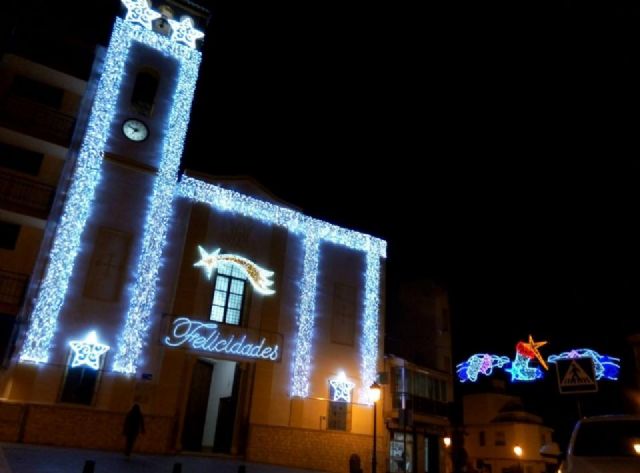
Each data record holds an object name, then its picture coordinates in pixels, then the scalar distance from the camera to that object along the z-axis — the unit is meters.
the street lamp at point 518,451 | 40.41
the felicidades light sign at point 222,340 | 20.05
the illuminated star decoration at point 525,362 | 24.88
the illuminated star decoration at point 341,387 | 23.31
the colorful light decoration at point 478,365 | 25.89
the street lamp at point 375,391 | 18.50
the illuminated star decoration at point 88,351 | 17.91
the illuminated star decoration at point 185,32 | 24.02
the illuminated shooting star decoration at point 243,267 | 21.67
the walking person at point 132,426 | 16.31
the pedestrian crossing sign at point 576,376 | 7.77
